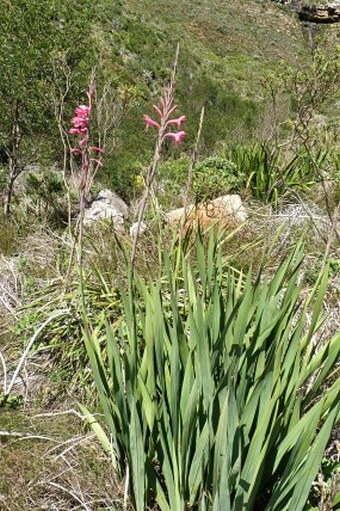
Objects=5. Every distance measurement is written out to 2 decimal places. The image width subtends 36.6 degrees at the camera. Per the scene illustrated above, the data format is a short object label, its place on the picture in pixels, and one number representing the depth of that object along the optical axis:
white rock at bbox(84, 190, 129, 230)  6.00
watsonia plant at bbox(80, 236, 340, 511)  1.61
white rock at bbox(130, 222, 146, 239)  4.01
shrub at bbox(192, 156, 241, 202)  5.35
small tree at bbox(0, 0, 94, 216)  7.61
